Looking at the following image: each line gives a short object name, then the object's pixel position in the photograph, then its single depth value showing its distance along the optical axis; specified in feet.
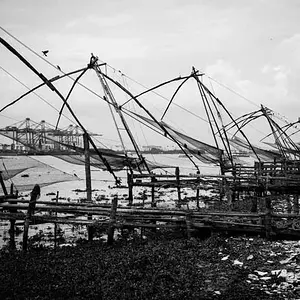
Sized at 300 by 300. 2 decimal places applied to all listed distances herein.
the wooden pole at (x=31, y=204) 24.31
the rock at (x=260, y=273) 16.72
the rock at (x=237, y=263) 18.24
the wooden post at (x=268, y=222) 22.43
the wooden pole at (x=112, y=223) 23.63
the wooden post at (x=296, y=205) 36.72
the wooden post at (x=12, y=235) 26.35
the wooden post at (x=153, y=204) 30.02
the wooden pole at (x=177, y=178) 39.36
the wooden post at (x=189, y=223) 23.52
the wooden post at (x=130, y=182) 37.65
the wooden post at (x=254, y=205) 29.99
